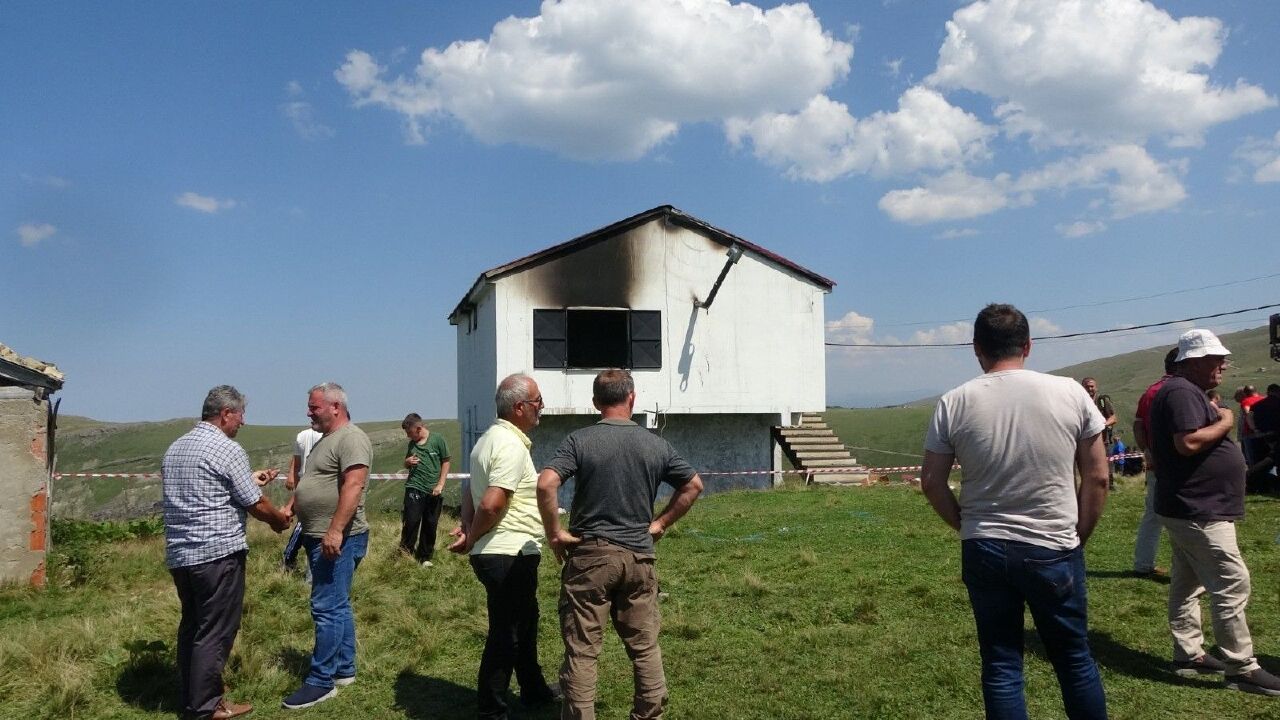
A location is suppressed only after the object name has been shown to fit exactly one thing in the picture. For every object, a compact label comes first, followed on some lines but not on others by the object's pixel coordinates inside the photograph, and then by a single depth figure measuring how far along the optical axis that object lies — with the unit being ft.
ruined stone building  29.99
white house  62.34
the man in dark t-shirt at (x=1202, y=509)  15.26
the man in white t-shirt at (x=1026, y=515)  10.91
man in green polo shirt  30.89
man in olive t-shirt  16.63
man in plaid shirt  15.87
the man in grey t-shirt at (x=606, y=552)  13.28
